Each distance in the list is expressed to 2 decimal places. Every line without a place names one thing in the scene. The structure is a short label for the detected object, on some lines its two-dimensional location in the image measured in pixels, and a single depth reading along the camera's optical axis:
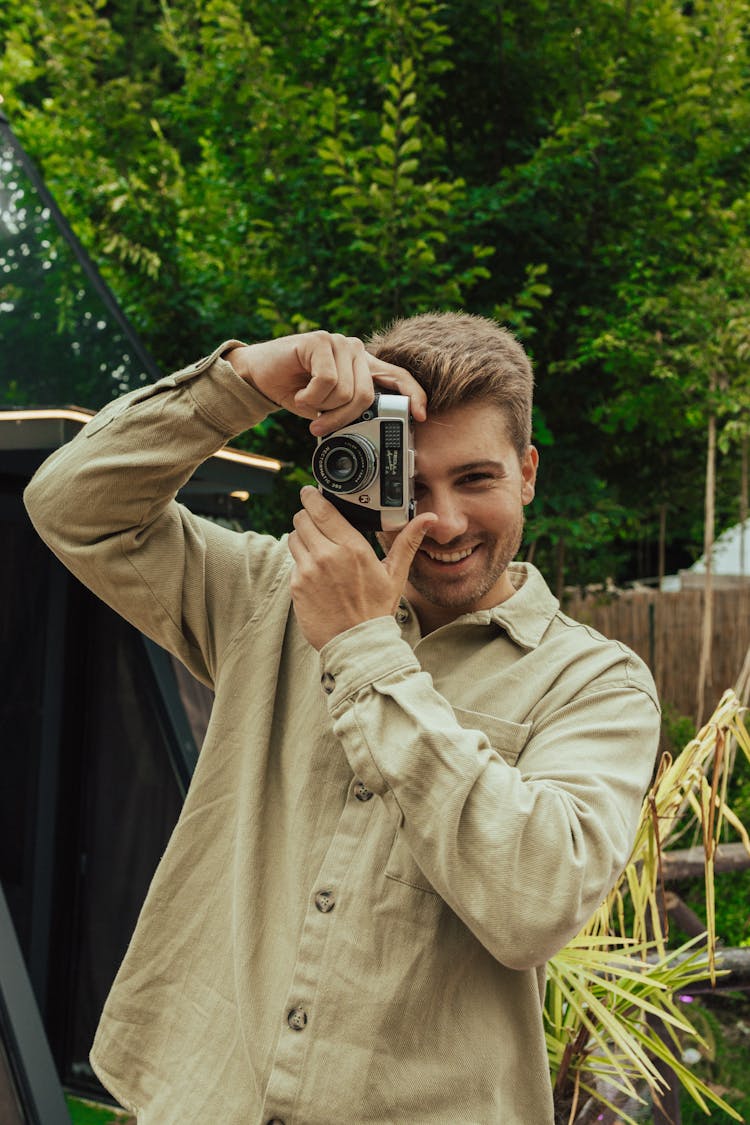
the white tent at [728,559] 12.30
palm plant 2.11
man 1.12
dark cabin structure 3.72
